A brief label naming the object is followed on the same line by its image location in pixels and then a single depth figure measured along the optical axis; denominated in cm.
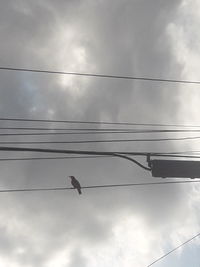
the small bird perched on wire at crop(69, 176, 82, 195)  1620
